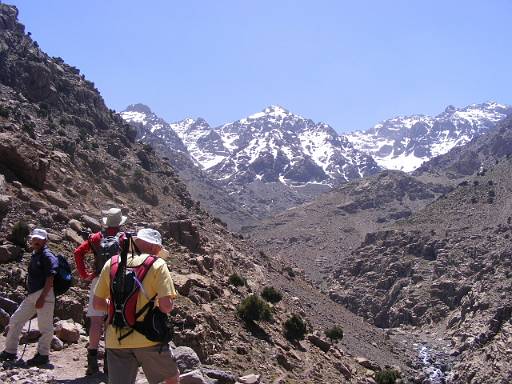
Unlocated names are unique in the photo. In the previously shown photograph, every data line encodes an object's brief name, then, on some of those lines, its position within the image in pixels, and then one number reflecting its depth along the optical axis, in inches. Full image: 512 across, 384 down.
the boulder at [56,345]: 442.6
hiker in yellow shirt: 251.1
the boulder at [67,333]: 463.5
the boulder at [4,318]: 464.8
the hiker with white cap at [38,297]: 367.6
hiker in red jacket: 360.2
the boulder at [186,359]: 434.3
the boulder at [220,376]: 479.8
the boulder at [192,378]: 392.2
